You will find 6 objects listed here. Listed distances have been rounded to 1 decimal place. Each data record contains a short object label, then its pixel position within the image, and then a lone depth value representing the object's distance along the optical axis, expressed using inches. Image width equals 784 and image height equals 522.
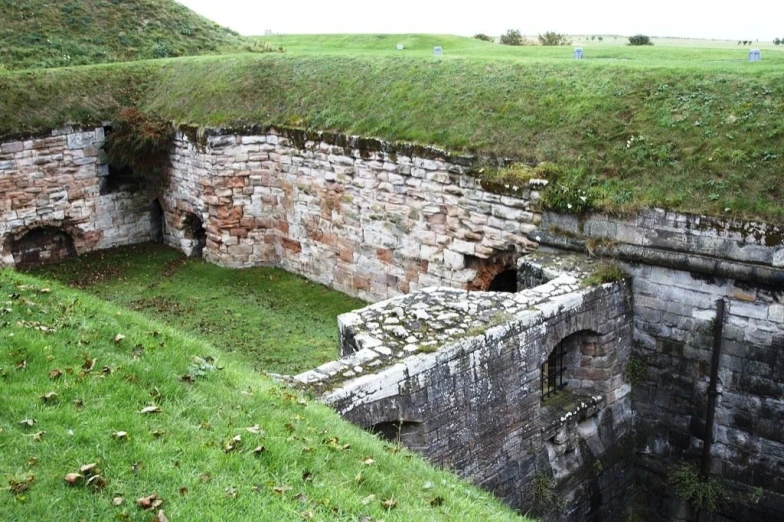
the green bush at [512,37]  1141.2
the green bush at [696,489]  429.4
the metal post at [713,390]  414.9
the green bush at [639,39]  1054.3
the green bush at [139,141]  735.7
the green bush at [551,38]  1069.1
